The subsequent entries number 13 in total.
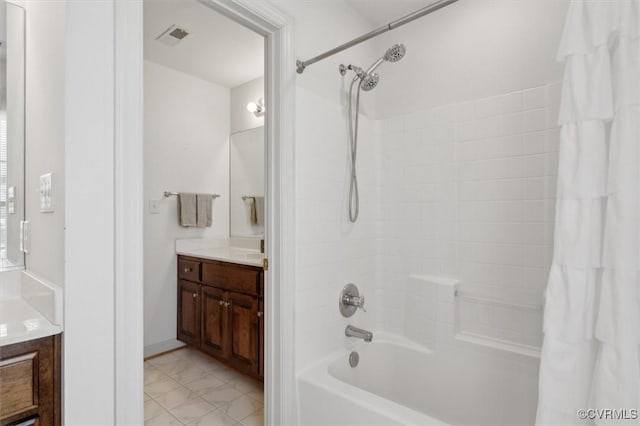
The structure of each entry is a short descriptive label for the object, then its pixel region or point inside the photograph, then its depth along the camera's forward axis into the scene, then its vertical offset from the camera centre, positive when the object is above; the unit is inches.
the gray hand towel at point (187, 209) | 120.3 +0.9
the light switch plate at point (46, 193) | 41.1 +2.2
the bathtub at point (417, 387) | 53.6 -32.6
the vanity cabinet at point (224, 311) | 90.2 -29.3
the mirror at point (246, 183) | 125.2 +10.8
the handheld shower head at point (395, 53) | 58.2 +27.1
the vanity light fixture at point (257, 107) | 125.3 +38.4
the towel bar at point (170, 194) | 118.9 +6.1
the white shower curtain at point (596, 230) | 38.2 -2.1
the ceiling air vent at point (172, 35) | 95.4 +50.8
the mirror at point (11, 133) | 49.3 +11.6
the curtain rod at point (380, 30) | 48.2 +28.5
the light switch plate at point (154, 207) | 115.5 +1.6
